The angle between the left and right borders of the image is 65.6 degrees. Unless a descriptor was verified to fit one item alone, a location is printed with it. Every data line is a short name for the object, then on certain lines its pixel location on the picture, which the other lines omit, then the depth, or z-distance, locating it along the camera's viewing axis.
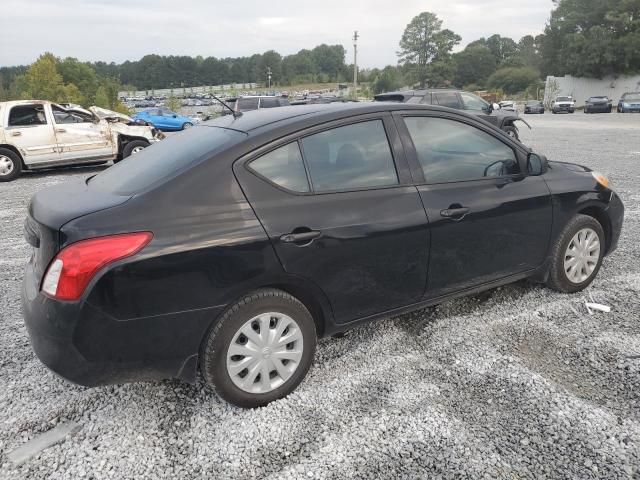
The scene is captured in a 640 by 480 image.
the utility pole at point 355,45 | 54.72
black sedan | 2.25
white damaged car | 10.23
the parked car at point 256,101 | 18.95
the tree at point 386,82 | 84.50
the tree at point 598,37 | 51.44
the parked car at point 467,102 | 13.15
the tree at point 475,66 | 95.62
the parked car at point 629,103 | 33.91
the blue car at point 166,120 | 28.45
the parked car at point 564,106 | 39.34
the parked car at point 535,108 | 41.44
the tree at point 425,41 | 102.69
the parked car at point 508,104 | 39.34
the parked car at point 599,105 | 36.28
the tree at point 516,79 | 72.81
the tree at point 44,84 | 26.01
